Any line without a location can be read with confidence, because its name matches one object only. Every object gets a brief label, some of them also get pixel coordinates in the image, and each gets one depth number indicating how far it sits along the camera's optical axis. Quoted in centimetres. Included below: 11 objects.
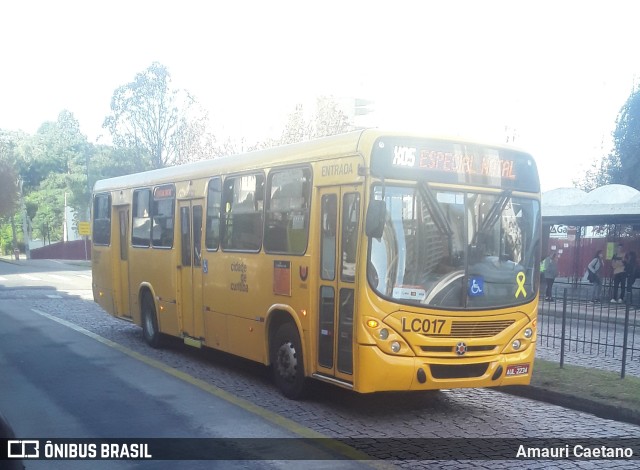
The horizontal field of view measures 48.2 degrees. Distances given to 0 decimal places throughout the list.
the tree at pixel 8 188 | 5988
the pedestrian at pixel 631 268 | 2334
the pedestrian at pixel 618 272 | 2322
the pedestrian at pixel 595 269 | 2348
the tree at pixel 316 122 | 4838
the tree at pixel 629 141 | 4009
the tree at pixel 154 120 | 4781
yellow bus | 762
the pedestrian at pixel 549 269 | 2266
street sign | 5083
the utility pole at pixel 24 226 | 6679
